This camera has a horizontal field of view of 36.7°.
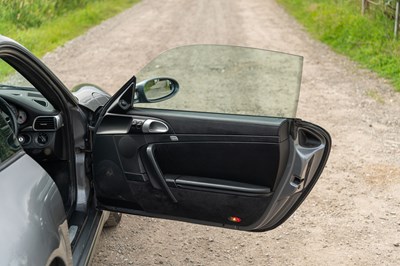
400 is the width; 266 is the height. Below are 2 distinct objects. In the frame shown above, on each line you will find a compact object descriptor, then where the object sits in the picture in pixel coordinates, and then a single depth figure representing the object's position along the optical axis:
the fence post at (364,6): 13.86
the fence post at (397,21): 11.52
